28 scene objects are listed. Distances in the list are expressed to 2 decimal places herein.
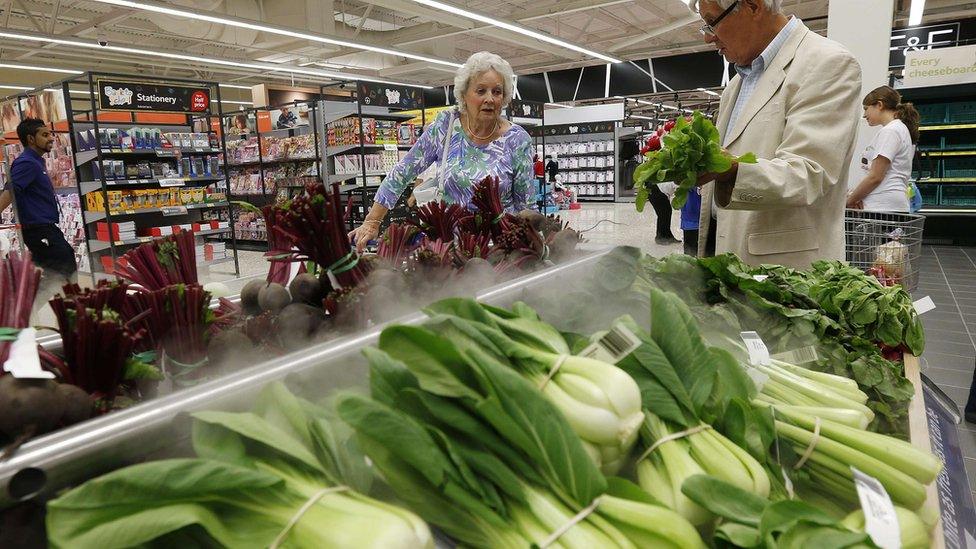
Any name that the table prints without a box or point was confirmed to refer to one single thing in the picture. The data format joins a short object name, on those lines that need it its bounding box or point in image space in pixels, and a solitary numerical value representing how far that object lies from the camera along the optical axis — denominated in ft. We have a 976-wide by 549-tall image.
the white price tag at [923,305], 6.36
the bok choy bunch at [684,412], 2.76
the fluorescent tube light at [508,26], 31.42
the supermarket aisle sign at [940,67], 28.40
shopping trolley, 10.13
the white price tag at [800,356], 4.98
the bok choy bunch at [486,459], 2.30
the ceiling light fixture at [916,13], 33.66
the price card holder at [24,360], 2.47
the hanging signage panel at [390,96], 31.04
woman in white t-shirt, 16.87
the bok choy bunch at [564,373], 2.62
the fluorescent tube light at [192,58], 34.03
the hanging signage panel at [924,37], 33.32
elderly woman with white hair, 9.02
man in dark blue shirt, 19.65
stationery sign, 26.32
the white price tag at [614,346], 3.06
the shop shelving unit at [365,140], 31.65
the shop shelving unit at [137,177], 26.25
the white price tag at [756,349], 4.46
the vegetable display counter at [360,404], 2.20
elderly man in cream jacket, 6.53
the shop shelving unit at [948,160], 29.91
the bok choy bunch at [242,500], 1.92
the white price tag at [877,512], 2.71
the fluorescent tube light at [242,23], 28.30
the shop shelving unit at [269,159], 35.53
